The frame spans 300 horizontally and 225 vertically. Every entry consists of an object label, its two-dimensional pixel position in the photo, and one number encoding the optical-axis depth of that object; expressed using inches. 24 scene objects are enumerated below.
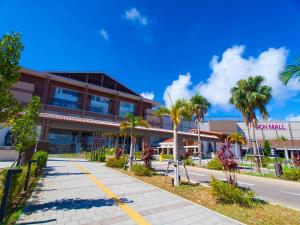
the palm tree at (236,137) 1450.4
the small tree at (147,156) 603.8
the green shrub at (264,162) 1148.5
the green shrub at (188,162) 1110.1
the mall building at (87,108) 1207.6
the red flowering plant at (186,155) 1179.2
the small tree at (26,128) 435.5
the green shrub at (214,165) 879.9
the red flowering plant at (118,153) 829.0
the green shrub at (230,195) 278.4
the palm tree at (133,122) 750.5
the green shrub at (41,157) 500.1
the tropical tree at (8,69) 257.5
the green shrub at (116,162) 751.7
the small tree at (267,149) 2068.2
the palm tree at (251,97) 872.9
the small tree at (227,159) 319.9
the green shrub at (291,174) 615.6
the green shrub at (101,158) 1051.9
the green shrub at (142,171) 546.3
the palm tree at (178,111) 460.9
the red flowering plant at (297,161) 643.5
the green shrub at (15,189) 257.1
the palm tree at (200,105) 1315.2
